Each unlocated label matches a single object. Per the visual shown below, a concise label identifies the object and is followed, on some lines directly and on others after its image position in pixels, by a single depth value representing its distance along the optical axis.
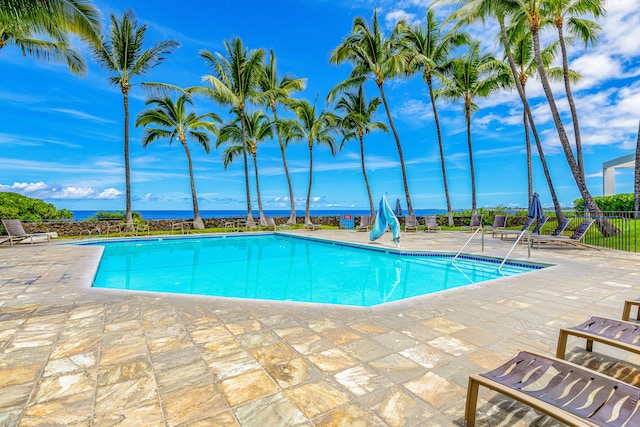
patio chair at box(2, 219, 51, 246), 10.64
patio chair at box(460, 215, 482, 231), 16.11
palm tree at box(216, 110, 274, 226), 18.58
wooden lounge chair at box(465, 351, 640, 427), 1.36
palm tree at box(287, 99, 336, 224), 18.55
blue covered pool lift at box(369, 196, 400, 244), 10.34
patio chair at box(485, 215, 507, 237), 13.89
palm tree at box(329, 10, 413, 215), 15.49
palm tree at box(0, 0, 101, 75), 5.60
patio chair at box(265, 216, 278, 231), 18.03
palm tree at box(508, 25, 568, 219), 12.69
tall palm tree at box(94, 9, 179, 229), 14.28
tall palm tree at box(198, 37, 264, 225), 16.42
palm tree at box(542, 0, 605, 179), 11.09
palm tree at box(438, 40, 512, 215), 16.48
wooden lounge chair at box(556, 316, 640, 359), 2.06
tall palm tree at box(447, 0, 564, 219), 11.07
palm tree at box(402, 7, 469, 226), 16.22
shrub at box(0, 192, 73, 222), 13.46
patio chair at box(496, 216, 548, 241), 9.03
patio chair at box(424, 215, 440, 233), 16.08
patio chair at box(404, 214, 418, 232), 16.08
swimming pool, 6.25
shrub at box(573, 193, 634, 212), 14.96
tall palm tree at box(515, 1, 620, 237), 10.75
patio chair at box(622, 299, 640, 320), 3.02
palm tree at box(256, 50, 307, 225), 18.66
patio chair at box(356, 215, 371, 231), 16.90
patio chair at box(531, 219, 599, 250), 8.67
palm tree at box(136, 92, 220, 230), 16.28
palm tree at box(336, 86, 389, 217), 18.92
